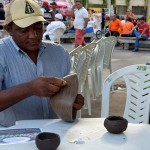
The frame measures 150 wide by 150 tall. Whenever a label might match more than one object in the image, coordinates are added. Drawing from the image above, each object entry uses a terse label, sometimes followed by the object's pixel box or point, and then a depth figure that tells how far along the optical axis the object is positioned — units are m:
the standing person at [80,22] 11.02
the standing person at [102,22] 20.06
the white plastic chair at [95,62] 5.71
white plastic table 1.76
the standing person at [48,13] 17.86
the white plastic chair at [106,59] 6.06
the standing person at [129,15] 17.35
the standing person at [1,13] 11.04
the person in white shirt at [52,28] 10.55
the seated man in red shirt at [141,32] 13.45
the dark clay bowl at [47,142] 1.64
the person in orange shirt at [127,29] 14.08
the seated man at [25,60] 2.20
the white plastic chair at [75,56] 4.62
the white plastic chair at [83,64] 4.67
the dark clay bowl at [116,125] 1.91
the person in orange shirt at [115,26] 15.28
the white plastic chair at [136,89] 3.17
